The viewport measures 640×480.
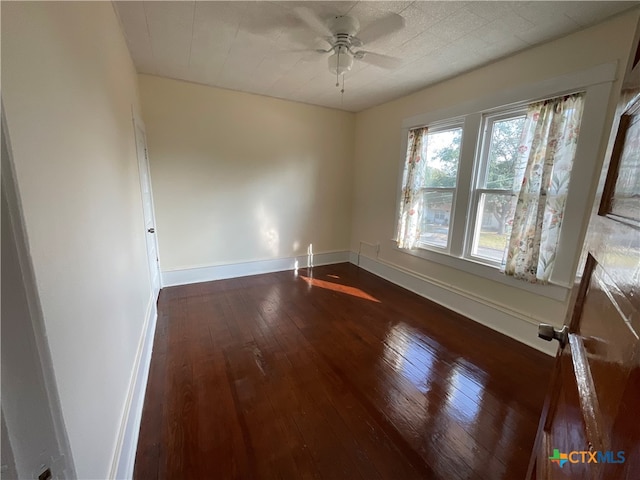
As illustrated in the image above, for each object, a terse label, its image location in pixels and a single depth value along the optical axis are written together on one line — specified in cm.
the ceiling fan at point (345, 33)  191
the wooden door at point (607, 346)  40
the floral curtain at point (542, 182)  209
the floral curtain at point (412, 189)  334
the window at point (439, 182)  306
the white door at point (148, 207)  262
